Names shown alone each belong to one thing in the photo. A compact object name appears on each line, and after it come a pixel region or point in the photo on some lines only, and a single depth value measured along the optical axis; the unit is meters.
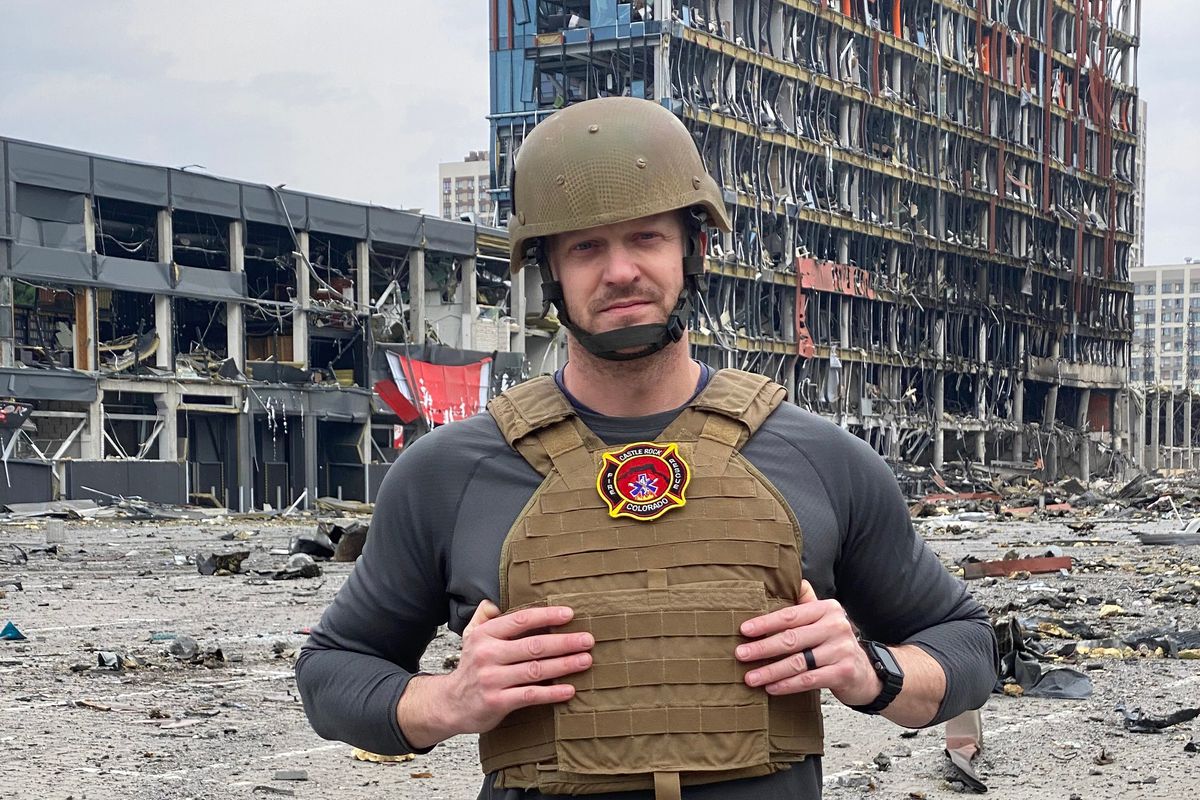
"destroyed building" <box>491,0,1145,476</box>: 62.84
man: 2.40
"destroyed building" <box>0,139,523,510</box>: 39.34
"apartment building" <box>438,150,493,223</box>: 183.88
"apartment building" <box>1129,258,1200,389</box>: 175.12
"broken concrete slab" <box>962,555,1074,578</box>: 16.69
